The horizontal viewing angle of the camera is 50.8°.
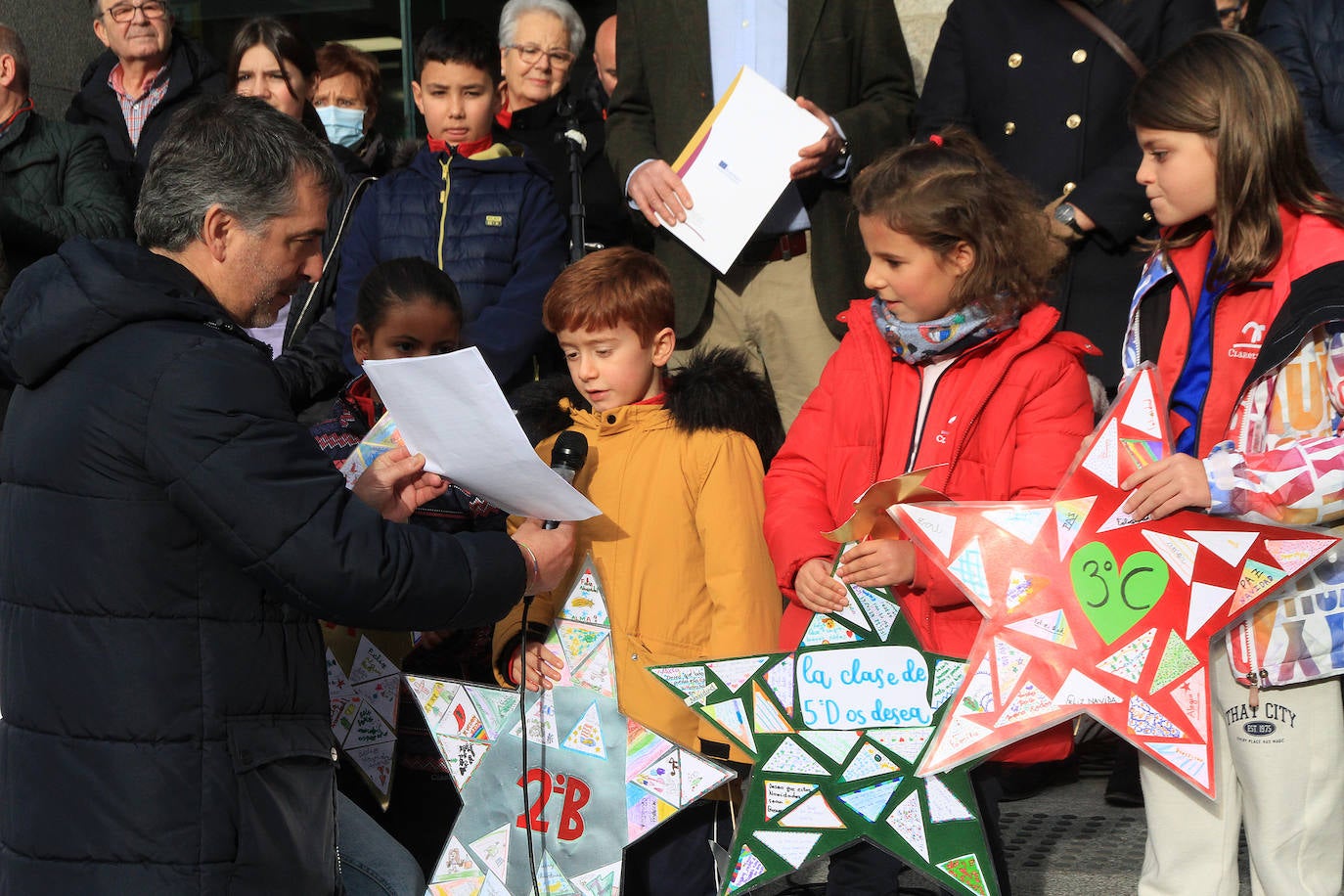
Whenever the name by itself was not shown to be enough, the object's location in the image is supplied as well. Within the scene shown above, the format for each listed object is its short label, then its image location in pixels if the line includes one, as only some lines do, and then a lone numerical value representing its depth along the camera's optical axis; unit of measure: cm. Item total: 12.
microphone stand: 518
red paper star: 285
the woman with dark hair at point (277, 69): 568
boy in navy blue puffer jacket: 488
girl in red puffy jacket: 325
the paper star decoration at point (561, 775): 320
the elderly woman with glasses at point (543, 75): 580
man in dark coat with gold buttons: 424
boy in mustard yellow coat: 343
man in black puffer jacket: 253
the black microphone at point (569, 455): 321
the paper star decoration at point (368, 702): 371
